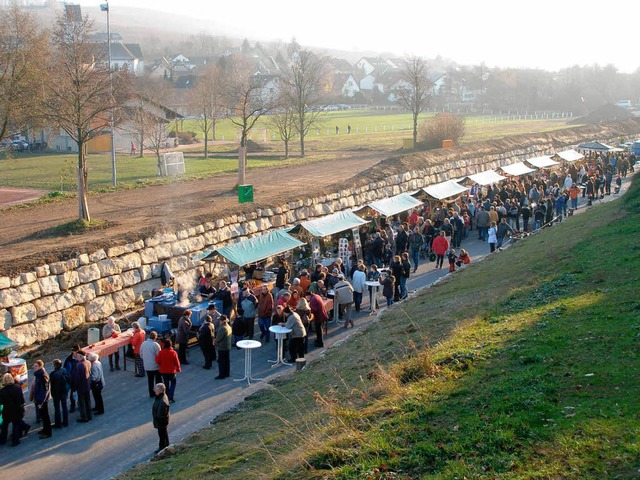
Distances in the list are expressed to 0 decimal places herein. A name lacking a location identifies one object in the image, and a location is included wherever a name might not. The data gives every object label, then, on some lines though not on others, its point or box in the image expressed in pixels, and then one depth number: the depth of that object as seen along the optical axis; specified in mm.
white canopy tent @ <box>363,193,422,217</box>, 23938
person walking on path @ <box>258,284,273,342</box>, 15734
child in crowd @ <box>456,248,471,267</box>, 21125
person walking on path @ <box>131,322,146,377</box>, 14203
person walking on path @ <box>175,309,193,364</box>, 14633
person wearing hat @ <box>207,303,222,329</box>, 14773
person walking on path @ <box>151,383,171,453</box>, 10406
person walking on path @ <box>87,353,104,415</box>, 12203
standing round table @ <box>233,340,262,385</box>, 12891
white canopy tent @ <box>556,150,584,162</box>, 38969
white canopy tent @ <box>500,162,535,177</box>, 34250
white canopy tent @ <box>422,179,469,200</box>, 27627
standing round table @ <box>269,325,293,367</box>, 13906
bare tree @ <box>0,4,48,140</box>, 24375
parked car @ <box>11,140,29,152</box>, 47478
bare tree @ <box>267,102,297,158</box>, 43838
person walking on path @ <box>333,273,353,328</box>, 16750
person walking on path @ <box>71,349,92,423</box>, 11884
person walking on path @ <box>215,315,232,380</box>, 13609
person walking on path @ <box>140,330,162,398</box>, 12594
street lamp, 27117
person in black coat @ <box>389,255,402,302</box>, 18156
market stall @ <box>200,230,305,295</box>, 17984
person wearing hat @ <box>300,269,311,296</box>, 17172
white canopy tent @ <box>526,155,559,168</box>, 36688
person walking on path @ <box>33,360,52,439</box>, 11508
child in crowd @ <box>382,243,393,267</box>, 21781
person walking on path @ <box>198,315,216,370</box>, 14062
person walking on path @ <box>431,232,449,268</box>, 21484
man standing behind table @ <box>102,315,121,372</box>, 14609
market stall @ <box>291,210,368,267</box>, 20688
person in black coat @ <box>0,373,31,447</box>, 11164
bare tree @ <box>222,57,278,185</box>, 28031
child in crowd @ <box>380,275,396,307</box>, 17641
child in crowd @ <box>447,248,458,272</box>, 20875
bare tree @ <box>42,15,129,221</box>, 21281
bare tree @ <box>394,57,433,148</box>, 47844
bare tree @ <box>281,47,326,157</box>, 45562
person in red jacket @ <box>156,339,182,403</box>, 12242
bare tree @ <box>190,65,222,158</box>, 50500
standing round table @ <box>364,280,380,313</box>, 17609
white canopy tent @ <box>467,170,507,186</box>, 31297
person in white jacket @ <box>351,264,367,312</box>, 17734
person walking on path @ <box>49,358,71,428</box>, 11672
